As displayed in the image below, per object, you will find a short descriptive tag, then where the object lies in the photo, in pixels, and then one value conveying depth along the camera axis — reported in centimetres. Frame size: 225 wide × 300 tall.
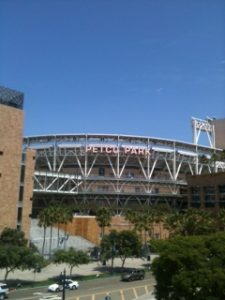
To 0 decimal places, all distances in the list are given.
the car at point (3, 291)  6129
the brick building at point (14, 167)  10150
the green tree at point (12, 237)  9056
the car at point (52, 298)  5594
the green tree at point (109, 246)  9381
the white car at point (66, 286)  6775
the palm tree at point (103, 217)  10419
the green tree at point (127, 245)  9294
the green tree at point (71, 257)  8012
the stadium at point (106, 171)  15000
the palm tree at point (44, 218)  9662
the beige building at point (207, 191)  13839
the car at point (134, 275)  8088
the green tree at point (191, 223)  9719
